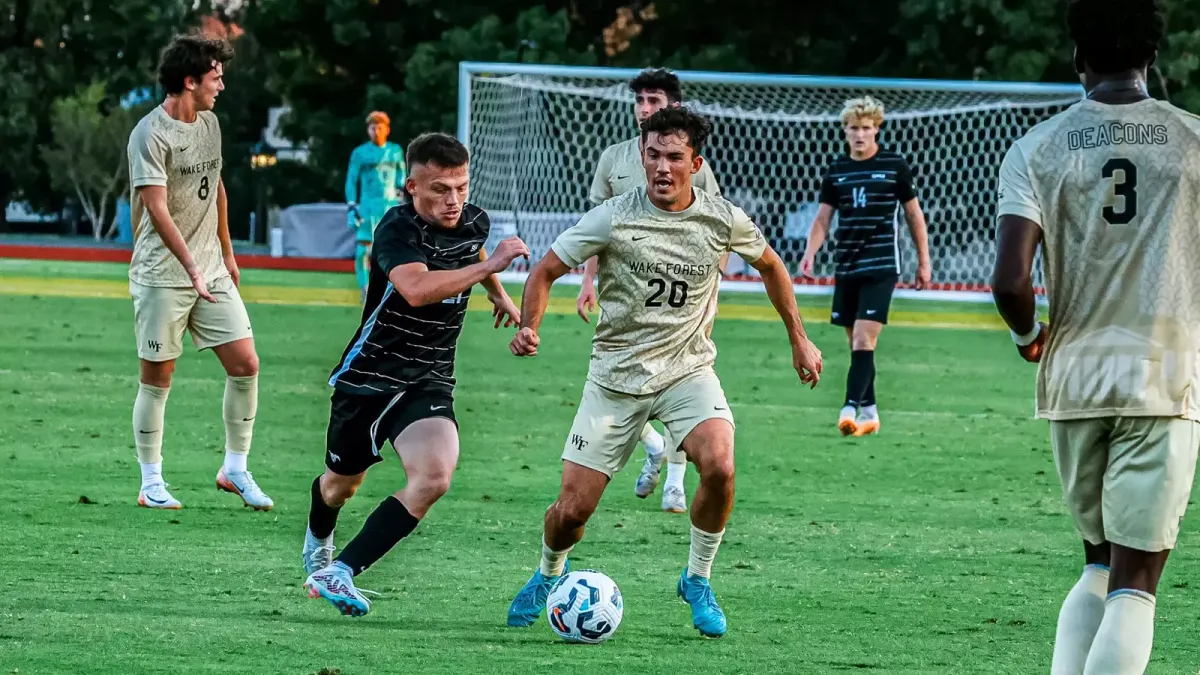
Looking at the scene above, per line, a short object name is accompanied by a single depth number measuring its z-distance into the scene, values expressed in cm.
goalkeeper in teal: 4222
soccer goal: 5016
